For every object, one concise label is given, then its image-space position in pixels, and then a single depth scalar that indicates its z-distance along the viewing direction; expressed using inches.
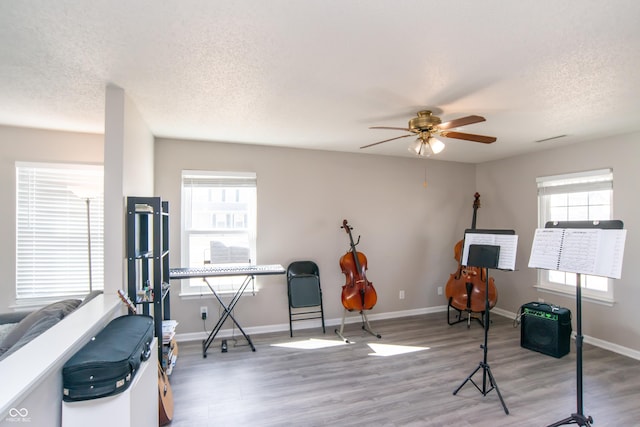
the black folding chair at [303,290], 147.3
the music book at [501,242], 92.4
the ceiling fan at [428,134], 94.8
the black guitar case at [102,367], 49.9
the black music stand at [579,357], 72.6
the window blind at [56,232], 122.3
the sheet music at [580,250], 70.9
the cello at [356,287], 137.1
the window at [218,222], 138.9
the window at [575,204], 132.8
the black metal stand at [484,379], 92.3
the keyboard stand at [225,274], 116.7
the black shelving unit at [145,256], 86.9
